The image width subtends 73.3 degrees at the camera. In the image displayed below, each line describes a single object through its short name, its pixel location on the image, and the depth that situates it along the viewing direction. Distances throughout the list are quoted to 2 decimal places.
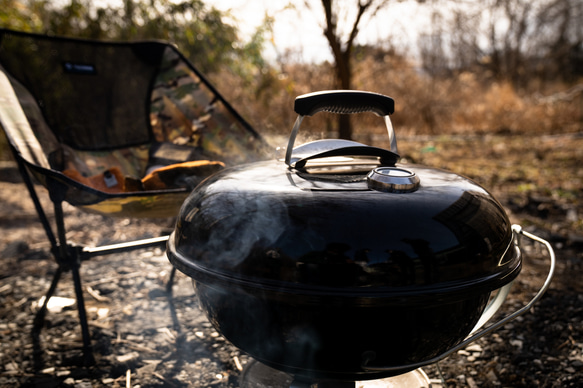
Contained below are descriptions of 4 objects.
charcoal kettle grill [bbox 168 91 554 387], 0.90
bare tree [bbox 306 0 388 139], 3.15
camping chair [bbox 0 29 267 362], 1.85
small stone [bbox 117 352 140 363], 1.86
